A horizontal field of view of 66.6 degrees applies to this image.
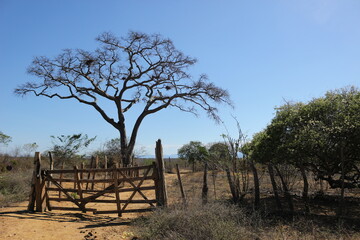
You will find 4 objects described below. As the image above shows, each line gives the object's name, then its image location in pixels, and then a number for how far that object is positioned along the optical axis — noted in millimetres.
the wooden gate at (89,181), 8820
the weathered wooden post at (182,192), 9114
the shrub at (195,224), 5418
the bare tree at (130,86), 23859
